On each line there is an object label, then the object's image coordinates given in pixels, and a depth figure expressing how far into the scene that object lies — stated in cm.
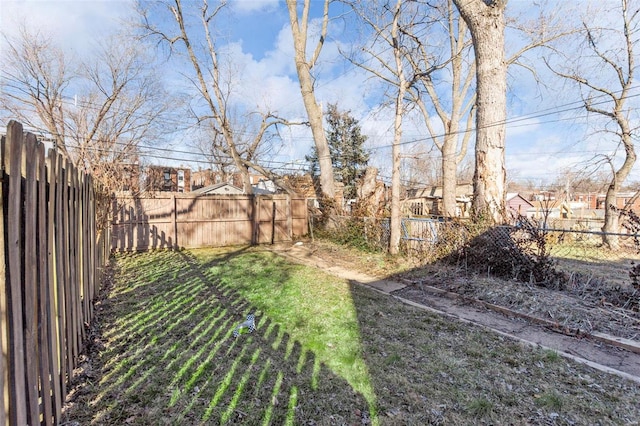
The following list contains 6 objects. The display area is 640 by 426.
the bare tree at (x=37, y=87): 1603
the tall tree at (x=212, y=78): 1418
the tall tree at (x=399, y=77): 803
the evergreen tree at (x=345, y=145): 2102
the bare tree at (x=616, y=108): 1110
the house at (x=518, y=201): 3107
